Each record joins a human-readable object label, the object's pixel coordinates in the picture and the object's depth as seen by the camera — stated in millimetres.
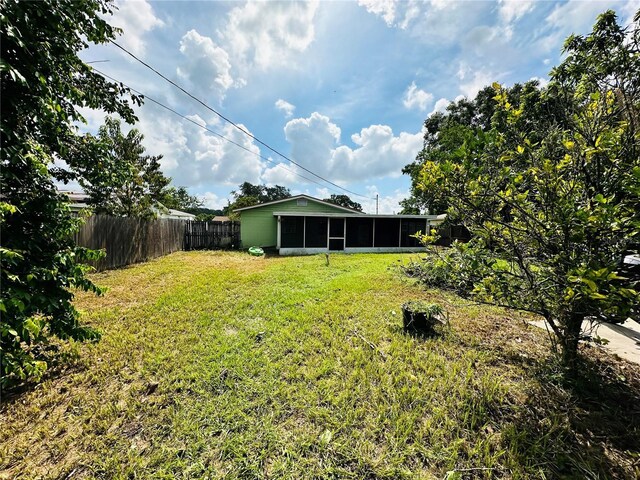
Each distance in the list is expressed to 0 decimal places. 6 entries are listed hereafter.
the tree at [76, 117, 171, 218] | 9570
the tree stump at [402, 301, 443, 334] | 3541
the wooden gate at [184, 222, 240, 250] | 13344
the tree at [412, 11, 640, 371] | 1741
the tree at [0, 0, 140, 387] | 1627
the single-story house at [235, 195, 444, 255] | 12859
